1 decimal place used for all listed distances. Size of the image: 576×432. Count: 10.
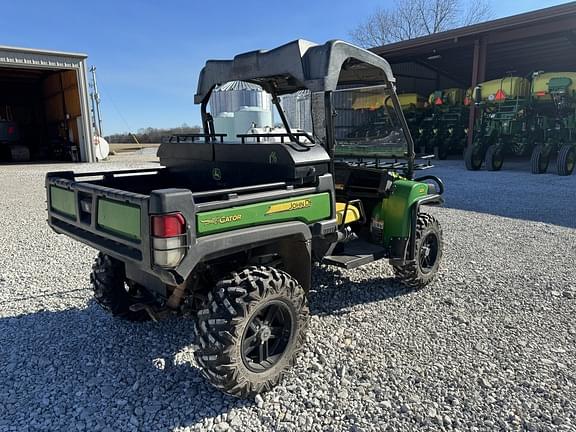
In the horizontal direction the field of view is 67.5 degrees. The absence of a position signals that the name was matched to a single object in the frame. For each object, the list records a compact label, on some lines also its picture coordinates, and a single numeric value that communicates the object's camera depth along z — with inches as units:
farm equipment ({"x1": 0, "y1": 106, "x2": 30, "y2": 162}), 784.9
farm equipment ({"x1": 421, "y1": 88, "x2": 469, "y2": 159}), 695.7
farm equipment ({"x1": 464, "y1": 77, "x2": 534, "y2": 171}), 512.4
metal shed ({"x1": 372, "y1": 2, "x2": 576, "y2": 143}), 518.3
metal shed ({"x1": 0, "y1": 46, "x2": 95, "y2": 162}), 659.3
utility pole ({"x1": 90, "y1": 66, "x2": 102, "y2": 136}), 746.5
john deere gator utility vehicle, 91.5
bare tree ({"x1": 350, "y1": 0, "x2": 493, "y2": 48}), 1257.4
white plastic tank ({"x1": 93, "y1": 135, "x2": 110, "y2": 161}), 755.7
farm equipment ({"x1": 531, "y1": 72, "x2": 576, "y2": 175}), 474.0
